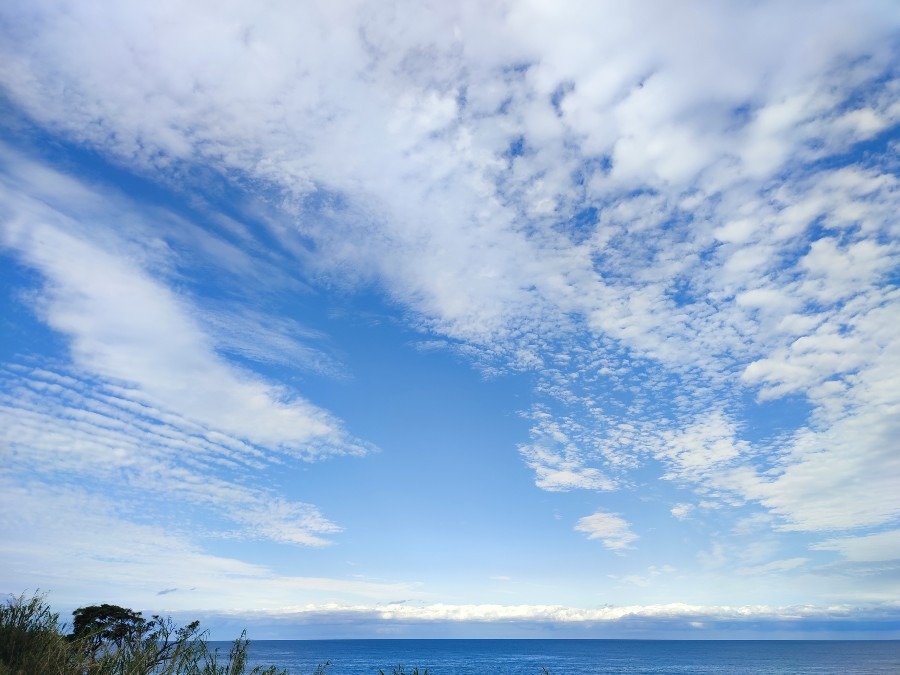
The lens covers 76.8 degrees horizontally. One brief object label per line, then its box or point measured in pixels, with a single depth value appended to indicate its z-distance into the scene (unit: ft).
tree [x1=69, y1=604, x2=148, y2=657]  132.16
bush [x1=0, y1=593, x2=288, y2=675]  32.63
